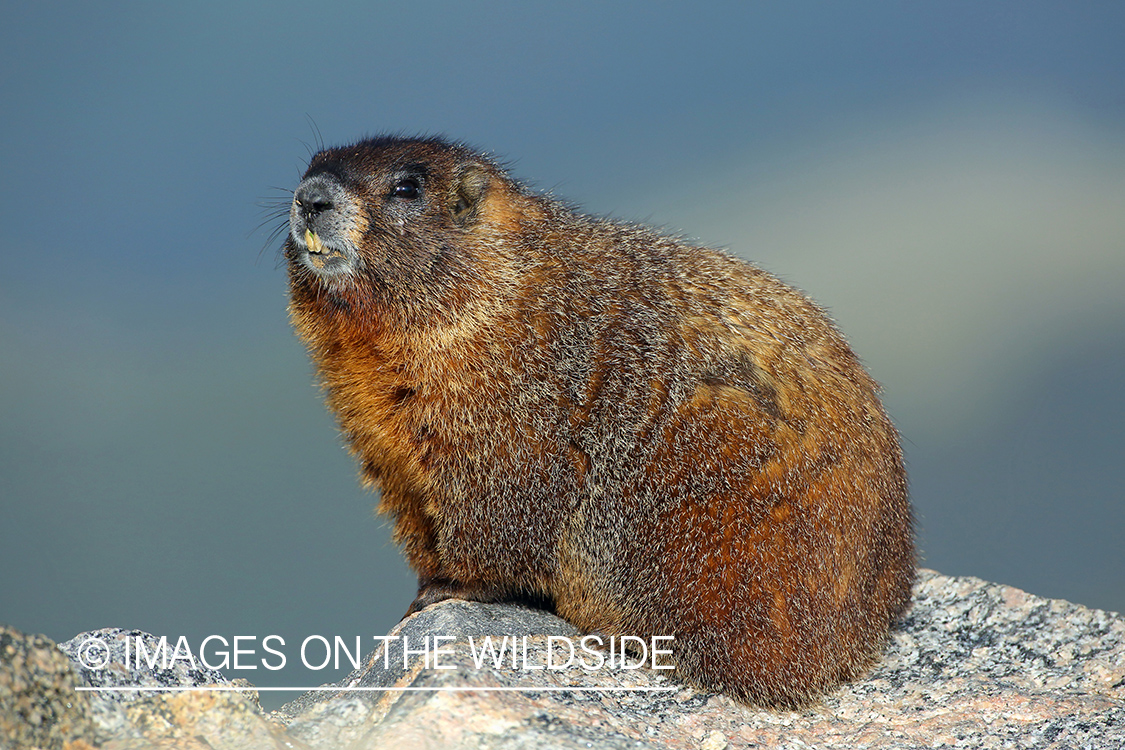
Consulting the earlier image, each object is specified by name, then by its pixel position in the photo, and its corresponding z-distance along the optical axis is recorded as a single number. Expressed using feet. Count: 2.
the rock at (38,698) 16.14
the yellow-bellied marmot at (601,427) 24.12
